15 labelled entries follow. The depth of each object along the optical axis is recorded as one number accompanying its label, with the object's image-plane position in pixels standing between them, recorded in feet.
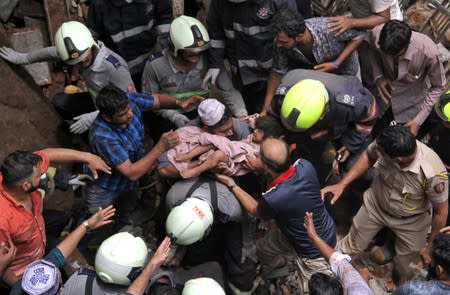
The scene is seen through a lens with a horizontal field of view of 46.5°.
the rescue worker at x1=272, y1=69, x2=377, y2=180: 14.64
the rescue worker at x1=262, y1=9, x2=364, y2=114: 15.64
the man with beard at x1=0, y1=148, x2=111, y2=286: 12.25
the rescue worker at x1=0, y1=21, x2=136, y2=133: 15.48
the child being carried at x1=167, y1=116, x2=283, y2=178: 14.29
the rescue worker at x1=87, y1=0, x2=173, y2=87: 18.10
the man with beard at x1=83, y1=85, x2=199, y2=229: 13.98
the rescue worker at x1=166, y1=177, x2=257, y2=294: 13.46
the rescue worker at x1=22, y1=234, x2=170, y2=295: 11.78
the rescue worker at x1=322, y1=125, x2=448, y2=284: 13.50
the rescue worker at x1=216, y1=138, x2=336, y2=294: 13.37
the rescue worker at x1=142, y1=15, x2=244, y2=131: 16.22
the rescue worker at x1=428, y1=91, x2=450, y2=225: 14.79
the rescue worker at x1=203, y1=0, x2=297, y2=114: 17.10
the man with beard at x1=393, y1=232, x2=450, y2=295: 11.14
